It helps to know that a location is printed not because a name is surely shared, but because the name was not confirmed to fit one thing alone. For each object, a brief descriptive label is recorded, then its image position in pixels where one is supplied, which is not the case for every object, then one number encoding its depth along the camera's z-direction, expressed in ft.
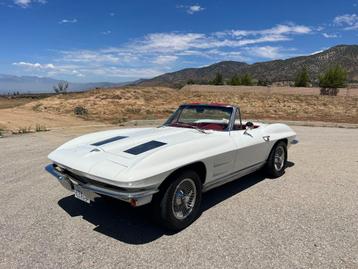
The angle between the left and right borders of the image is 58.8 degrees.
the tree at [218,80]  270.83
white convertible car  10.61
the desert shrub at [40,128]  41.58
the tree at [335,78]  236.02
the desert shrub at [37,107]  76.74
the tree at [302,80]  250.98
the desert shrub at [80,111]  66.08
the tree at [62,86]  201.65
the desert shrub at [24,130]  39.91
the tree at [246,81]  262.06
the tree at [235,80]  265.13
